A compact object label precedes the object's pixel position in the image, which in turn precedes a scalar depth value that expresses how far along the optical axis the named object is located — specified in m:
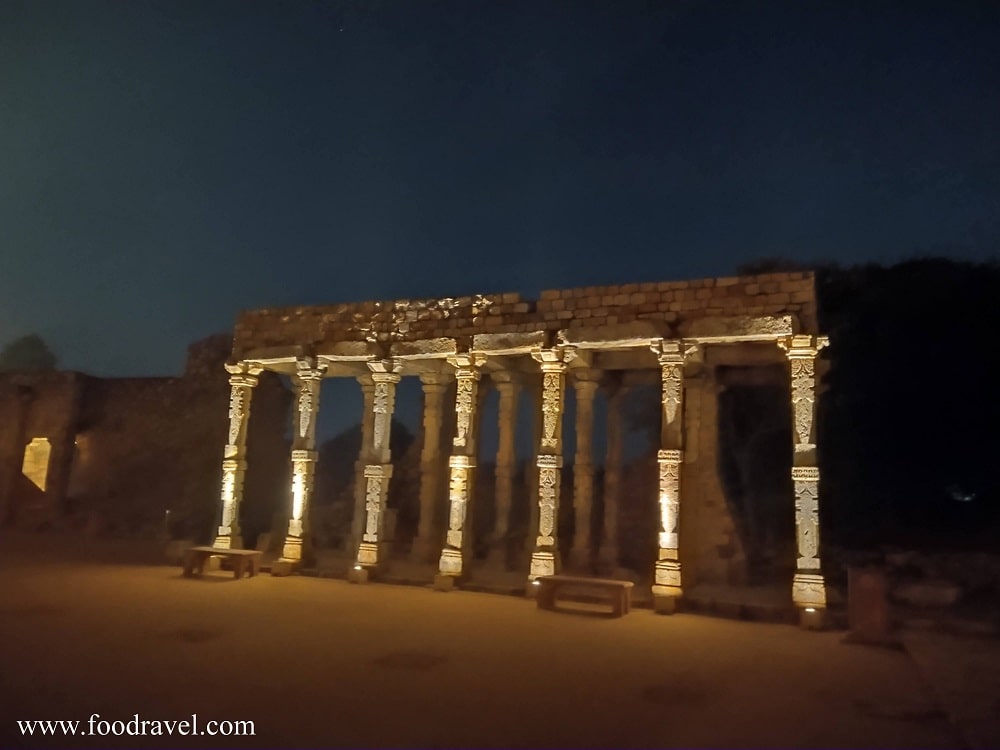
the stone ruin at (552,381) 10.83
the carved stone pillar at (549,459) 11.83
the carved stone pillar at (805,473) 9.97
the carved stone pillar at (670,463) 10.76
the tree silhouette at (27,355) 50.12
